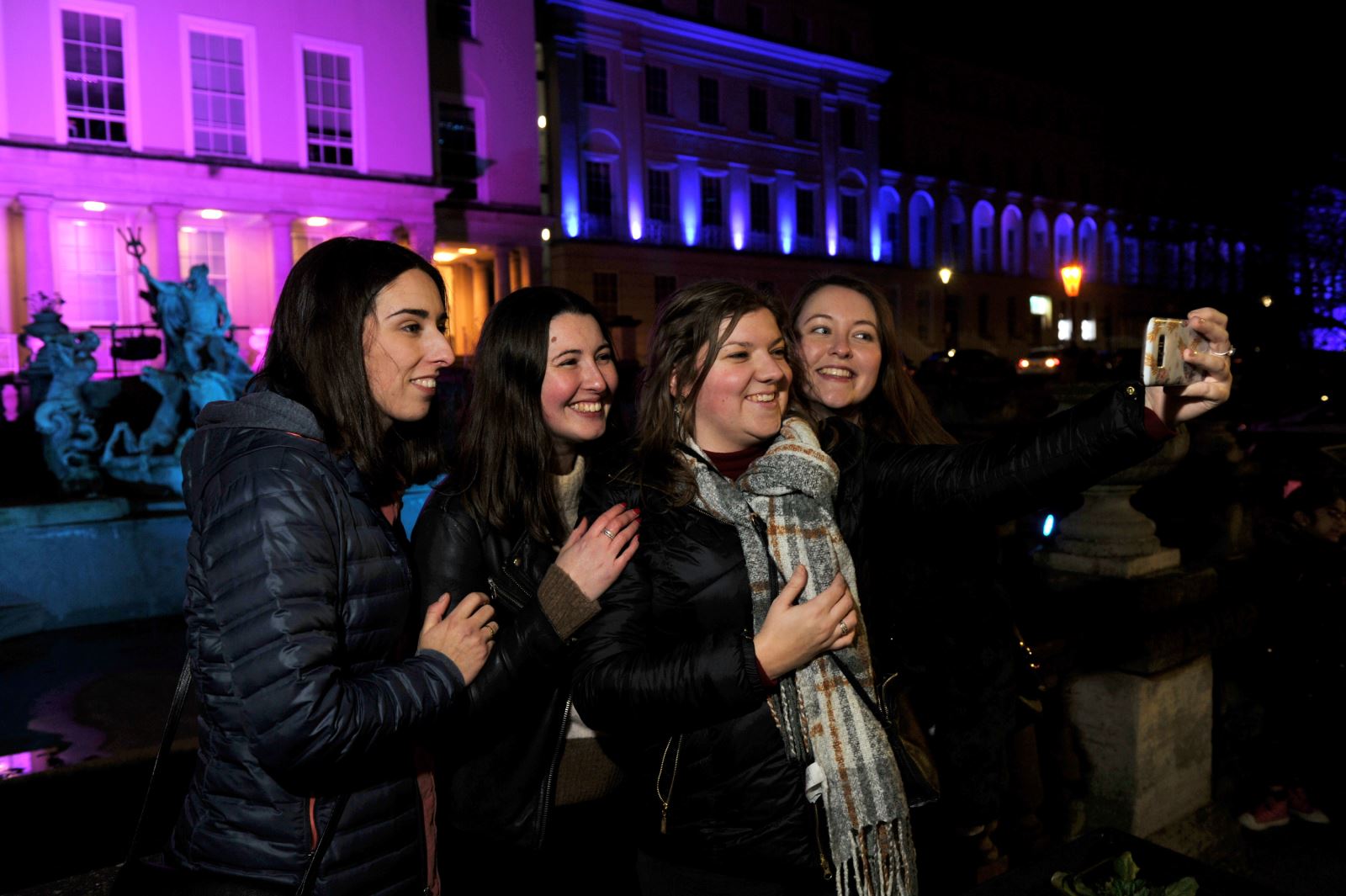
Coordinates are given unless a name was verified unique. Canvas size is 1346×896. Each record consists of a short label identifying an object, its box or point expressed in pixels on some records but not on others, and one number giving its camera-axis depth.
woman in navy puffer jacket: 1.69
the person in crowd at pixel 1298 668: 4.07
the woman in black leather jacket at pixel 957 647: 2.68
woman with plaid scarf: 1.93
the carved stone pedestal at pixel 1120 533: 3.82
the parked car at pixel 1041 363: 24.40
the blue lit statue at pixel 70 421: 8.50
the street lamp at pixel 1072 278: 14.74
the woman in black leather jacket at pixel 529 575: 2.07
